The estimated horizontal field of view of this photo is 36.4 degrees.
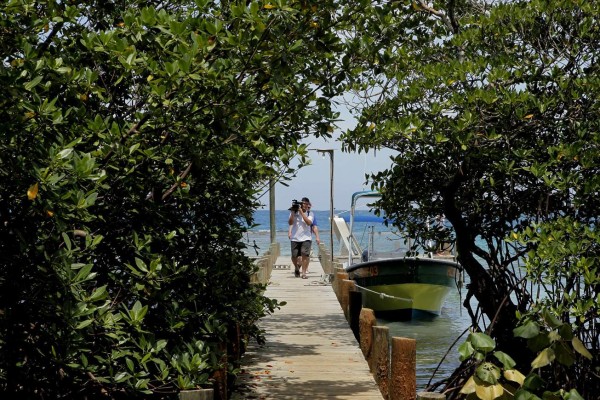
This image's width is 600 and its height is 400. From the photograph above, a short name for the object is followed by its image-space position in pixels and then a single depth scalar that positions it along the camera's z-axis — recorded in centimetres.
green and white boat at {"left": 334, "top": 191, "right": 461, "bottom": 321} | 1859
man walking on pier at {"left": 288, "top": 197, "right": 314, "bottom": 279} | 1941
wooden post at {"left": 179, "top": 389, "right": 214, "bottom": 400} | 526
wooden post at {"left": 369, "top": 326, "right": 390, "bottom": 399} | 915
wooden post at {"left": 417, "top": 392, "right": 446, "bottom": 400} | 629
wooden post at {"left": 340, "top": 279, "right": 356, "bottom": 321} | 1366
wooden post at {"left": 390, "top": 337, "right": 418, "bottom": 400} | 852
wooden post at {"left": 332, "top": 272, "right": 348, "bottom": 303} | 1488
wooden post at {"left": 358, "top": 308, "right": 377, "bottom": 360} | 1022
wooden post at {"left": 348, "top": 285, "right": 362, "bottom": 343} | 1305
